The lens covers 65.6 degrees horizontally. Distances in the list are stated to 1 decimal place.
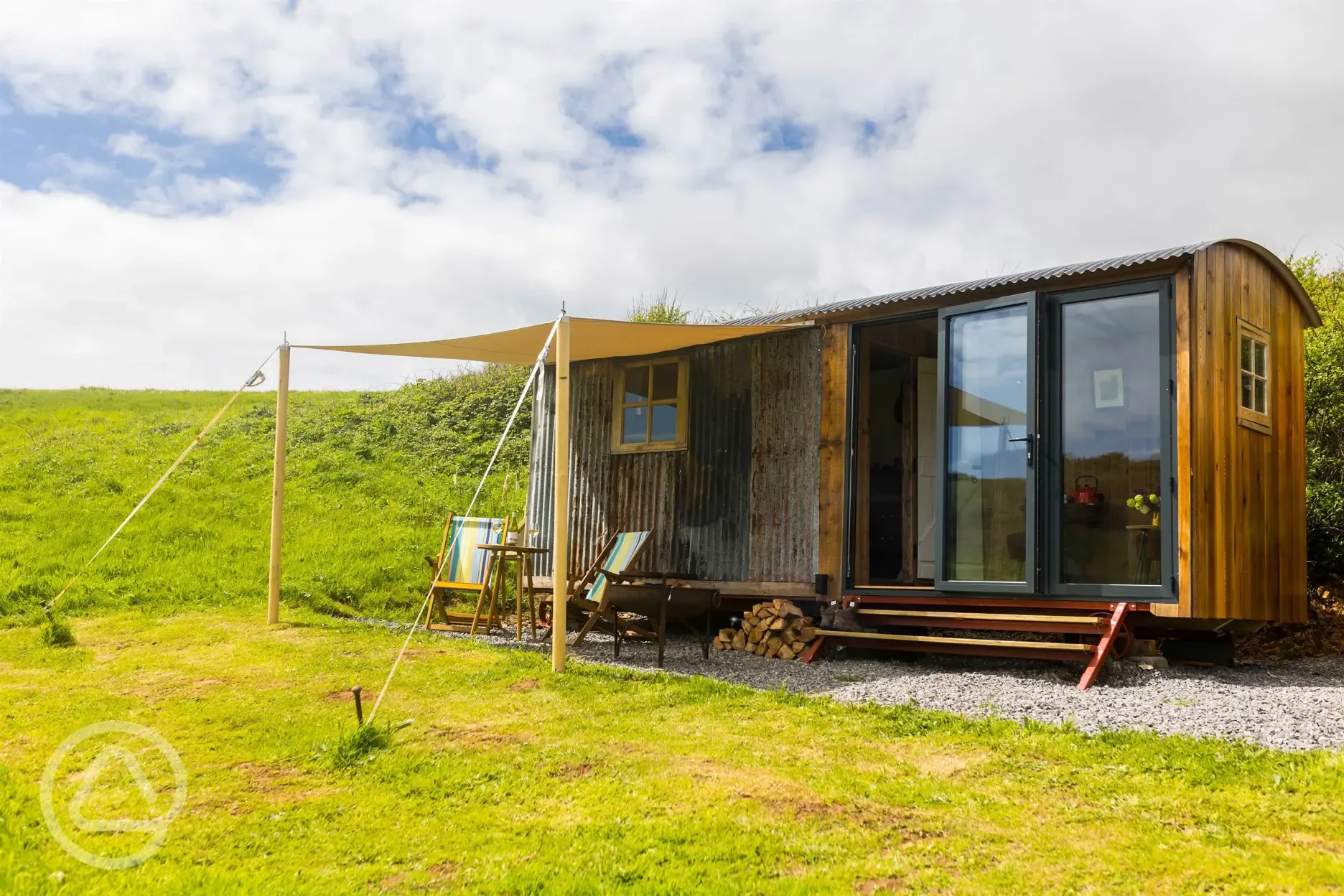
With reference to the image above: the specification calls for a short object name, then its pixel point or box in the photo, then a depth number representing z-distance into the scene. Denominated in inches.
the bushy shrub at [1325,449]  320.2
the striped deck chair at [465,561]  300.8
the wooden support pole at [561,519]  227.5
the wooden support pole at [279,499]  302.2
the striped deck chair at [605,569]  259.1
